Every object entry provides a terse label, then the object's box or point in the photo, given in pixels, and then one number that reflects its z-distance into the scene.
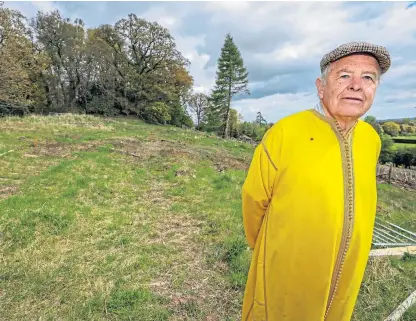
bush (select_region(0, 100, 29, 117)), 29.77
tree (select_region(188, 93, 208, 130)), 55.40
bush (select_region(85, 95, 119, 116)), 38.66
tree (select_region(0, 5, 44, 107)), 18.56
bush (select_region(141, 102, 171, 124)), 39.81
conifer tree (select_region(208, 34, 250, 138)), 35.38
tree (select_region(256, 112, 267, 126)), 60.44
